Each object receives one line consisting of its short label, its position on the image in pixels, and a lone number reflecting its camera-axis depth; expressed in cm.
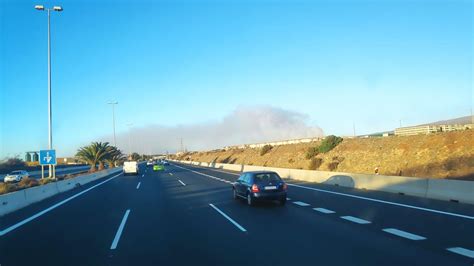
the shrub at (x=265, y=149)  9363
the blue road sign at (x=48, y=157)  2973
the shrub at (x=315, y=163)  5592
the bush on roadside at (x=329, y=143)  6378
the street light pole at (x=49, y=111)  3022
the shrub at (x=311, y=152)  6341
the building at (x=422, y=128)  6396
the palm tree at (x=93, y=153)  5850
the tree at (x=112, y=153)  6279
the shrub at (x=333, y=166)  5161
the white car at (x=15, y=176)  4505
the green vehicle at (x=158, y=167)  6364
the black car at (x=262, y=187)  1670
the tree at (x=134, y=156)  15625
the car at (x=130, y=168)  5300
